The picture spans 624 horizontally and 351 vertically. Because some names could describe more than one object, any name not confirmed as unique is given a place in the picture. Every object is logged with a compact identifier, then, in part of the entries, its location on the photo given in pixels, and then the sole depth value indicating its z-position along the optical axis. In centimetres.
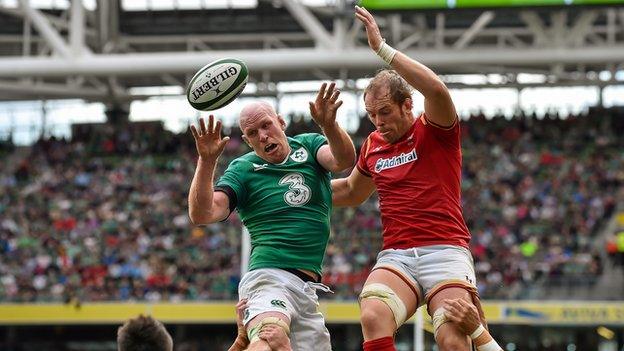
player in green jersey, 1362
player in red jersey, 1306
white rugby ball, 1458
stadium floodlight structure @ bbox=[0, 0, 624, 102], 4984
